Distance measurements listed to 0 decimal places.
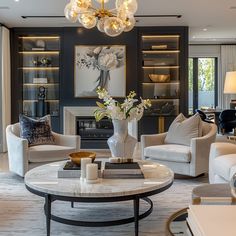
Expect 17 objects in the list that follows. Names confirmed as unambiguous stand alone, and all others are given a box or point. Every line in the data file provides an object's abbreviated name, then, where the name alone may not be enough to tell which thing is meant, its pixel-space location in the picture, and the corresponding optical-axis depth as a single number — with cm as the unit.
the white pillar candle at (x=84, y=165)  295
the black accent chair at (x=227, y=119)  979
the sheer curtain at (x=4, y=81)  710
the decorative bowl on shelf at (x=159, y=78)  774
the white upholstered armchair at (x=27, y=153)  453
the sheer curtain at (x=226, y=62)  1125
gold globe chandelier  411
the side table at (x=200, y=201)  165
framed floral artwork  750
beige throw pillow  483
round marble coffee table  258
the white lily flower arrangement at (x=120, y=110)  364
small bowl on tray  318
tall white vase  374
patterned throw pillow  492
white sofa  341
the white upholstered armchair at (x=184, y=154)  452
